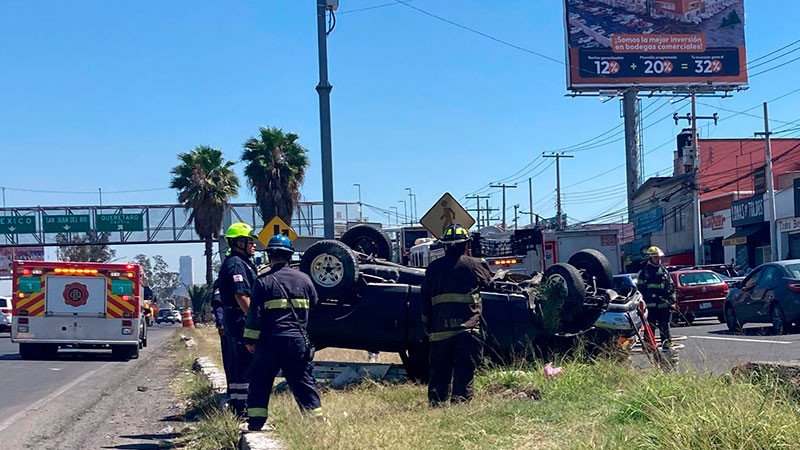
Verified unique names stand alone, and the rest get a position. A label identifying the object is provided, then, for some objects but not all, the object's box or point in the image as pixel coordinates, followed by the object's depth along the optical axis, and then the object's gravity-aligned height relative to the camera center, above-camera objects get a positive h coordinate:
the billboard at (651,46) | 49.41 +11.39
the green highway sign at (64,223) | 51.06 +2.78
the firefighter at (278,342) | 7.45 -0.63
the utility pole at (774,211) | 36.22 +1.56
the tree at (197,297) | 55.29 -1.76
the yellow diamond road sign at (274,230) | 16.55 +0.66
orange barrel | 41.08 -2.32
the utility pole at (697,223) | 38.97 +1.31
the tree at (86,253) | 84.44 +1.77
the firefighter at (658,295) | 12.25 -0.55
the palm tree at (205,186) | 41.56 +3.80
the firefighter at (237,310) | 8.55 -0.40
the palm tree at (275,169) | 36.44 +3.91
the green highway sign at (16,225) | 51.09 +2.78
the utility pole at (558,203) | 59.88 +3.90
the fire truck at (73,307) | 20.73 -0.81
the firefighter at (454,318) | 8.01 -0.51
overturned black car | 10.23 -0.60
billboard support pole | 50.53 +6.50
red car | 23.61 -1.11
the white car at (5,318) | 37.88 -1.83
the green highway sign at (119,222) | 51.25 +2.76
